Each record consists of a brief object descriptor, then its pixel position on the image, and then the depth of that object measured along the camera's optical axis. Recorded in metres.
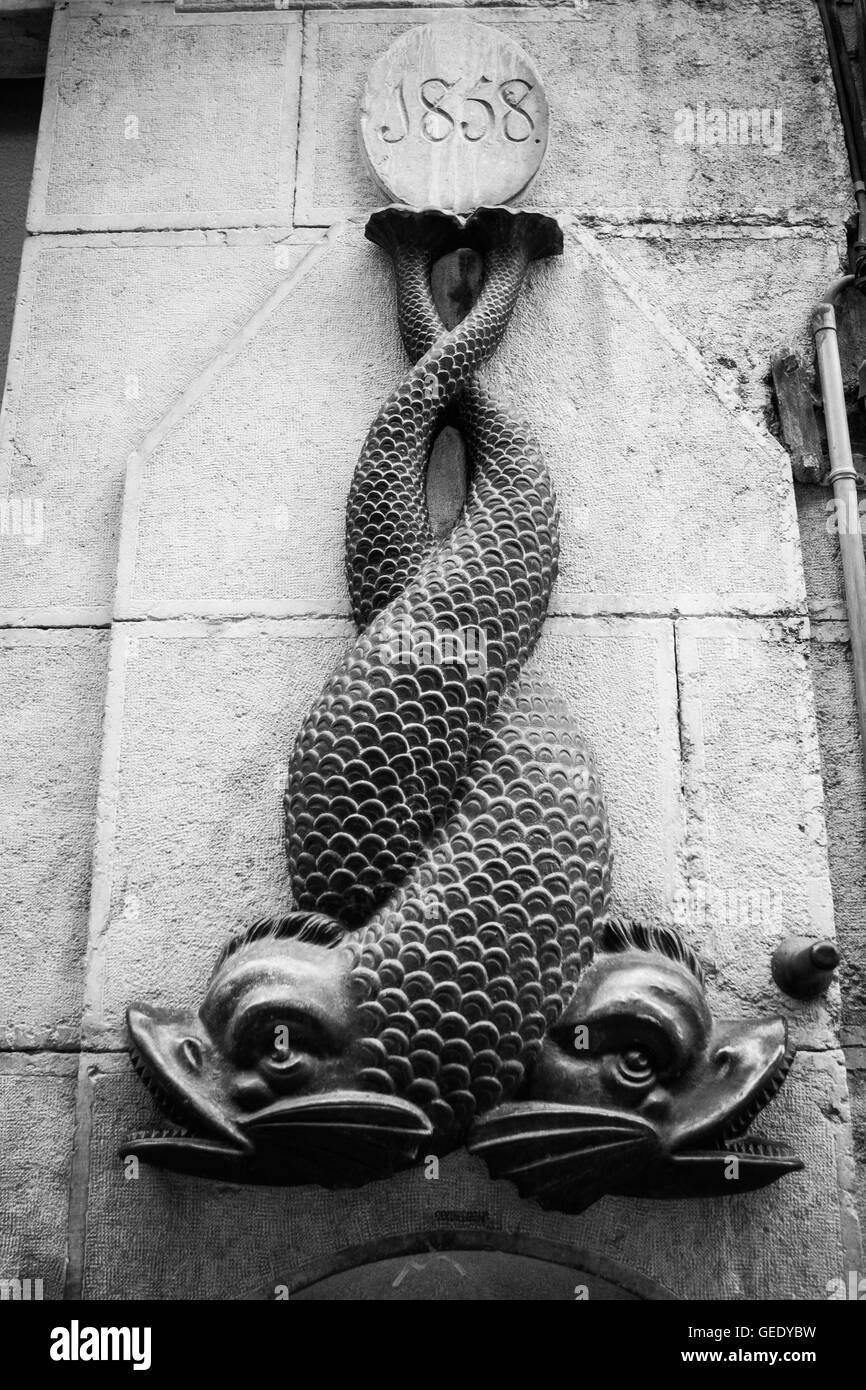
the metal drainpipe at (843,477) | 2.46
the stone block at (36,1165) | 2.09
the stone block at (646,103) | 2.87
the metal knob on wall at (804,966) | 2.01
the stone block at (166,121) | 2.92
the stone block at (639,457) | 2.46
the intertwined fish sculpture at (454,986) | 1.83
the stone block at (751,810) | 2.18
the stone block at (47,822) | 2.27
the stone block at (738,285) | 2.71
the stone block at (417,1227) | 2.00
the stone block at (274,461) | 2.48
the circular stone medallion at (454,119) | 2.78
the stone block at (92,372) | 2.61
